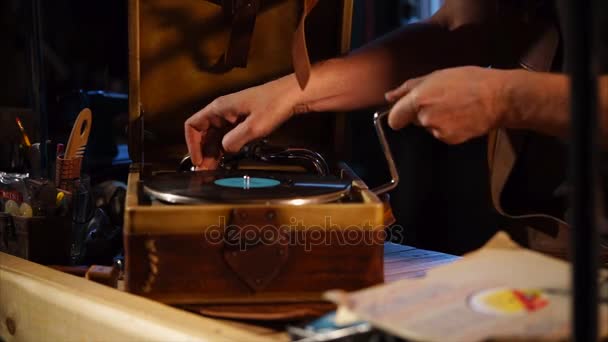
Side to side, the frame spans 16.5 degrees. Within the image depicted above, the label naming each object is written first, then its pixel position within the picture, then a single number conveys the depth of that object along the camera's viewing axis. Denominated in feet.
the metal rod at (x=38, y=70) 9.48
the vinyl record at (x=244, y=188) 8.17
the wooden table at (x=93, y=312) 7.76
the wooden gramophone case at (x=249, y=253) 8.05
